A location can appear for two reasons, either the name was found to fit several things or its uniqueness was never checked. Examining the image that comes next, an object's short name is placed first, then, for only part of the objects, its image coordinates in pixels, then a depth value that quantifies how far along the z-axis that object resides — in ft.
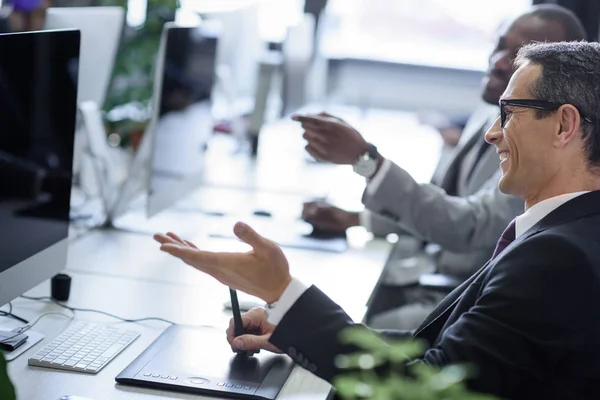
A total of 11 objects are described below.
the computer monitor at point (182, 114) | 10.28
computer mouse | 11.64
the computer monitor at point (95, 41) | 11.07
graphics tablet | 7.34
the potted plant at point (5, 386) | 5.63
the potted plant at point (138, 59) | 17.60
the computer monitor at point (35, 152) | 7.64
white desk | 7.46
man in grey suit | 9.94
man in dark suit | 6.80
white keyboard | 7.52
